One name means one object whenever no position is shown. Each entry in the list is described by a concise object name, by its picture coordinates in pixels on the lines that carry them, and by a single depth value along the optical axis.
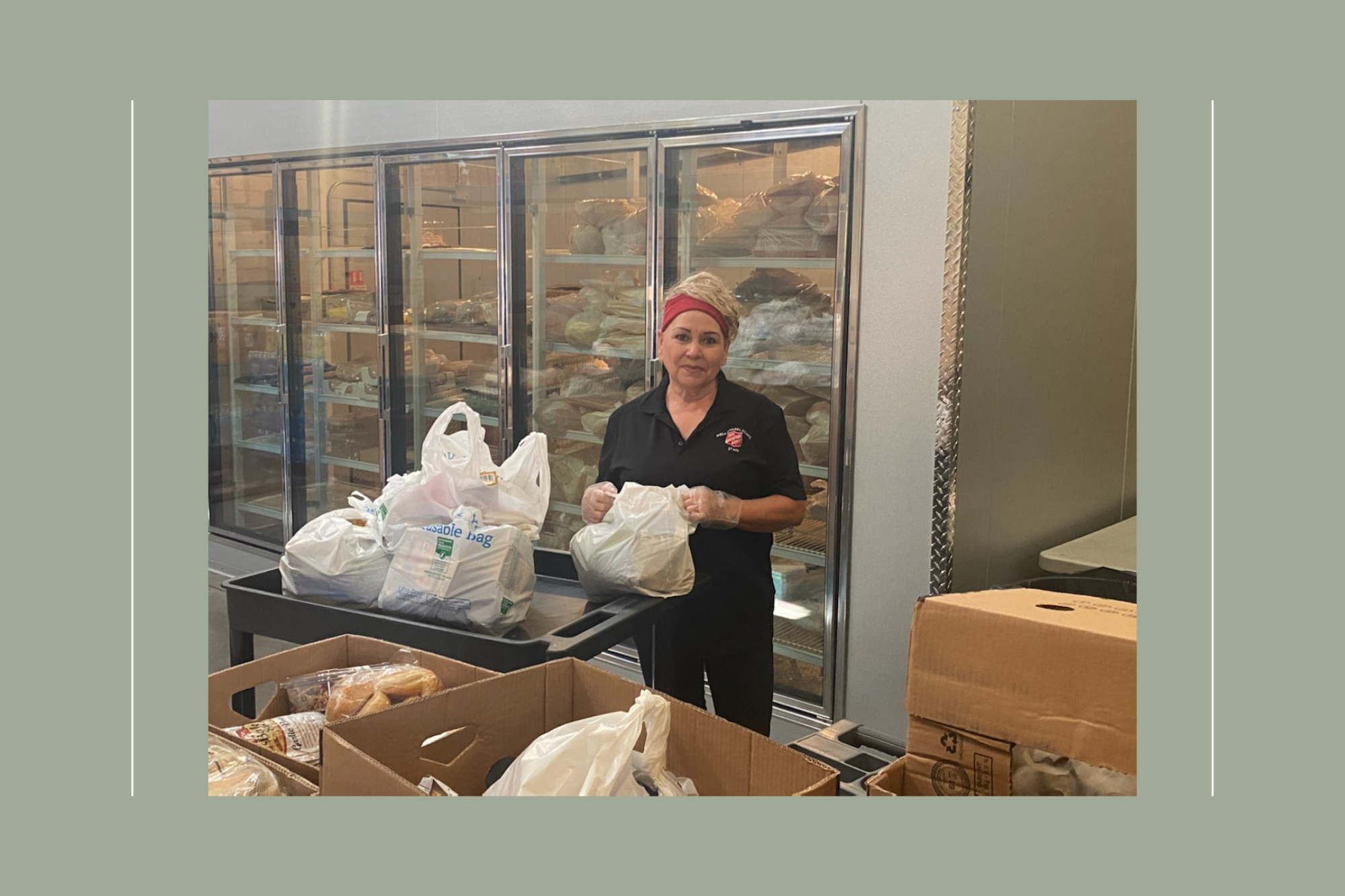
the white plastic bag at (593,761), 1.51
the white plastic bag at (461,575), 1.92
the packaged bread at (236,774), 1.59
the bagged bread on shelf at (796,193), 2.41
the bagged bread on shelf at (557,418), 2.57
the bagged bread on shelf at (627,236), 2.77
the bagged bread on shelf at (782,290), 2.46
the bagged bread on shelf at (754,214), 2.56
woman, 2.11
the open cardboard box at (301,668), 1.86
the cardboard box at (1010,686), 1.49
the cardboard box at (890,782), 1.64
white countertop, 2.13
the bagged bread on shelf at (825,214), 2.42
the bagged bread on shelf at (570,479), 2.25
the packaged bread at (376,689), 1.75
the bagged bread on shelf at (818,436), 2.33
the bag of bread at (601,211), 2.72
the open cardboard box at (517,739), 1.53
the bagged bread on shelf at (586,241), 2.79
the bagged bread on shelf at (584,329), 2.90
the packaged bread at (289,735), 1.69
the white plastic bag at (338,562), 2.01
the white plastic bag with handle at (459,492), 1.98
